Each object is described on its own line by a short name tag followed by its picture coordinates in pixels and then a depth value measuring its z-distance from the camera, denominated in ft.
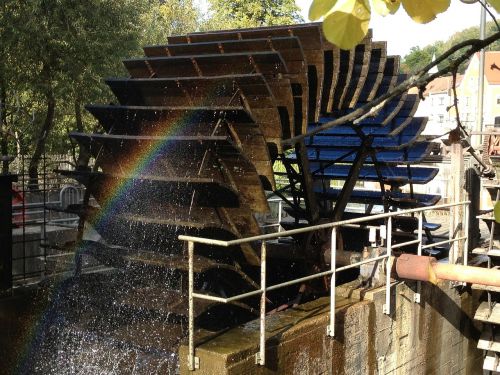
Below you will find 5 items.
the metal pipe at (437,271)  17.85
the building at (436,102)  165.48
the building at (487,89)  167.02
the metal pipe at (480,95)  45.02
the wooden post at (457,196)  25.59
